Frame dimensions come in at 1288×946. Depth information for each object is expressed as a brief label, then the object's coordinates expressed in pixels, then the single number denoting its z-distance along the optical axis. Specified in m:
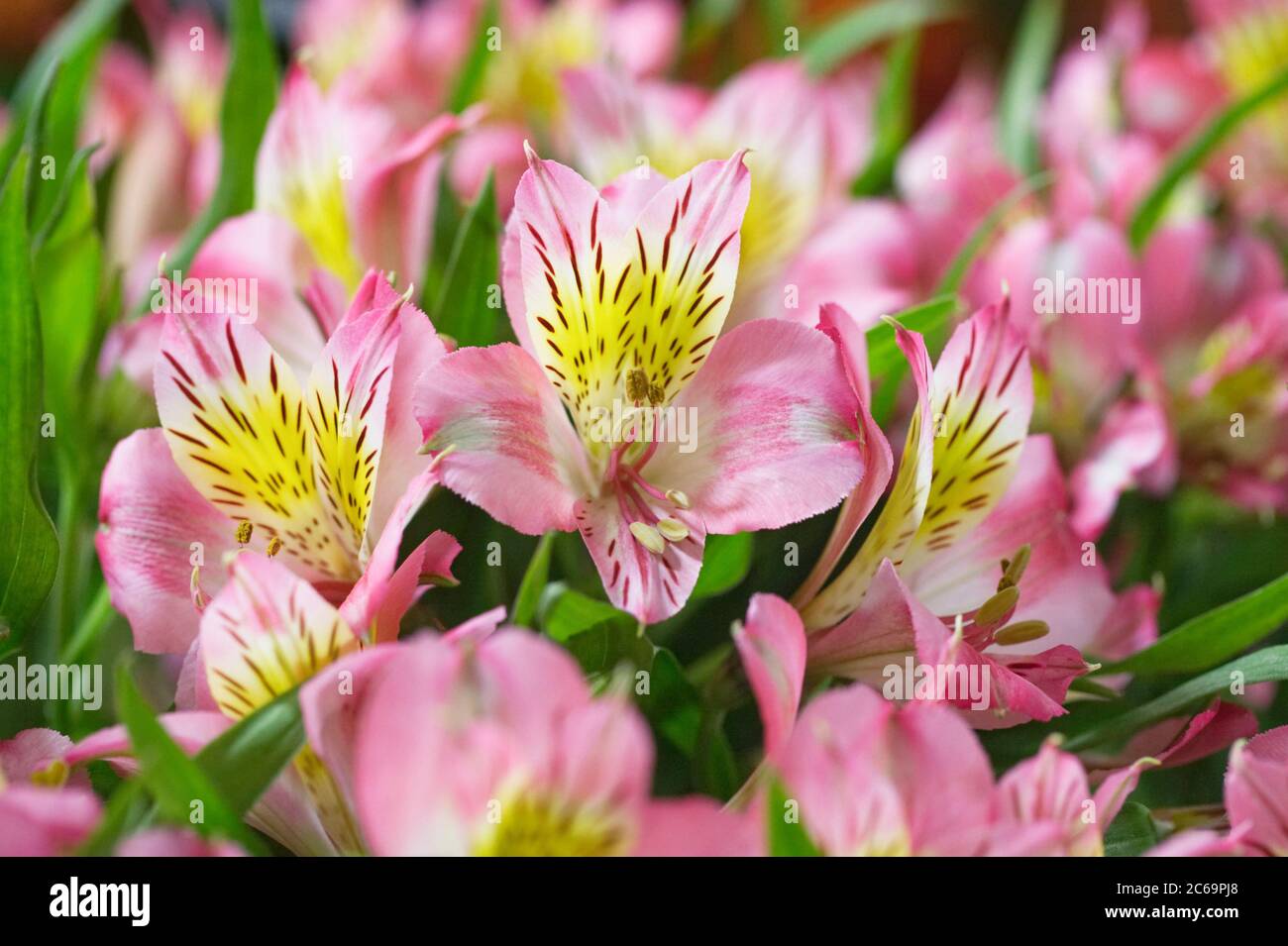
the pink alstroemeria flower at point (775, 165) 0.48
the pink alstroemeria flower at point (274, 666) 0.36
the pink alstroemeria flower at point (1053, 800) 0.36
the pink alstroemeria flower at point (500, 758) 0.33
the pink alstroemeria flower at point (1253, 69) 0.62
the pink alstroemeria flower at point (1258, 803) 0.36
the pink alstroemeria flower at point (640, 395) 0.37
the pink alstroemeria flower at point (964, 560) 0.38
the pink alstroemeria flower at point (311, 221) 0.43
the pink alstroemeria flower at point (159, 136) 0.53
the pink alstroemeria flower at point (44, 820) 0.34
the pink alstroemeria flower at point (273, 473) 0.37
